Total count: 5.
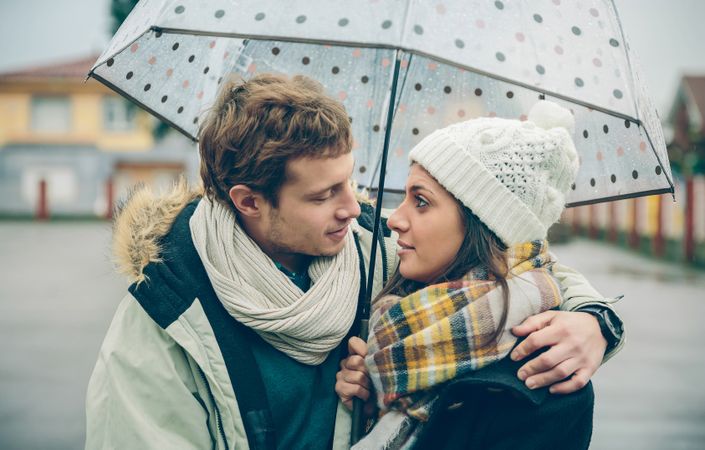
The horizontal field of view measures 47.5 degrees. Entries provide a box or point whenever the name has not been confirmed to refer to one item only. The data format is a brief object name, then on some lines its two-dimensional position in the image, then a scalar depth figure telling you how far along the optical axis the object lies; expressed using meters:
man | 2.10
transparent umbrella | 1.96
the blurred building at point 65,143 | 39.31
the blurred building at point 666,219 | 15.16
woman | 2.02
